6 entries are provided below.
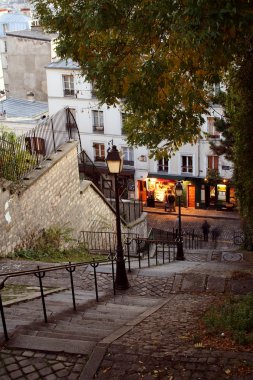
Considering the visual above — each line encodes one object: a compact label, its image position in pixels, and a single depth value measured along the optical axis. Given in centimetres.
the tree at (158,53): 579
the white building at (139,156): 2881
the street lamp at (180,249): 1568
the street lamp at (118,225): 907
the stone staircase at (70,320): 572
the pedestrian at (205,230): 2472
